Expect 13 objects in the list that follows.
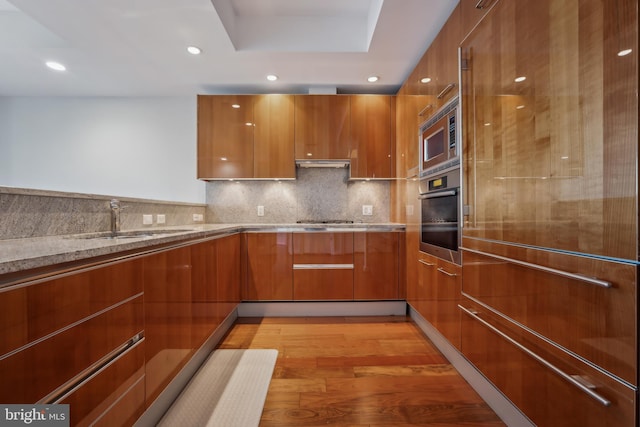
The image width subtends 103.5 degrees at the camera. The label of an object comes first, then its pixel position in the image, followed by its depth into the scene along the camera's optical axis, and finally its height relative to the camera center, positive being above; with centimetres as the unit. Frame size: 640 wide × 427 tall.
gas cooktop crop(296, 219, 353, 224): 294 -7
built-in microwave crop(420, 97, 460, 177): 159 +53
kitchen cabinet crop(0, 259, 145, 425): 60 -35
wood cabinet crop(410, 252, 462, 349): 162 -59
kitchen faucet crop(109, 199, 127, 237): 157 +1
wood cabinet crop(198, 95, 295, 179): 276 +90
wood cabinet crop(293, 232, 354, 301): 252 -48
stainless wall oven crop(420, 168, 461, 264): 162 +0
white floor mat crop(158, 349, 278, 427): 128 -102
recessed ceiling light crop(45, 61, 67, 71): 249 +152
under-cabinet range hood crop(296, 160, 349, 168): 279 +59
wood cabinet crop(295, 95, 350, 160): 277 +97
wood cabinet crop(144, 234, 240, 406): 112 -49
